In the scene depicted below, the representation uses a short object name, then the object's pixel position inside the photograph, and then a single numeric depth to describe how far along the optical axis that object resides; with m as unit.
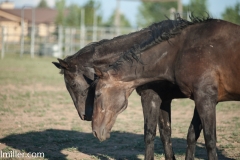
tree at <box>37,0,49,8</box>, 127.24
